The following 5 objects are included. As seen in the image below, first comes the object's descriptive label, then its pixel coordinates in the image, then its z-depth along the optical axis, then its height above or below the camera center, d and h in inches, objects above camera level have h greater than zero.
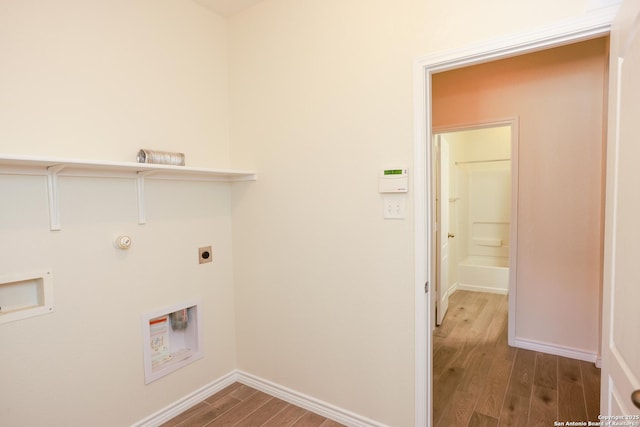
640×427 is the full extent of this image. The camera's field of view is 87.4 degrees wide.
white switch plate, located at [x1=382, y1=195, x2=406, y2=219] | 73.3 -2.7
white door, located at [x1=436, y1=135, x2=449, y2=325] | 140.4 -14.1
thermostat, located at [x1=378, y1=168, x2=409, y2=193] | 72.1 +3.2
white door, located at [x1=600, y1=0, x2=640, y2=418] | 37.4 -4.6
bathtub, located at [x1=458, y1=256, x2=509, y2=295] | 191.5 -49.5
